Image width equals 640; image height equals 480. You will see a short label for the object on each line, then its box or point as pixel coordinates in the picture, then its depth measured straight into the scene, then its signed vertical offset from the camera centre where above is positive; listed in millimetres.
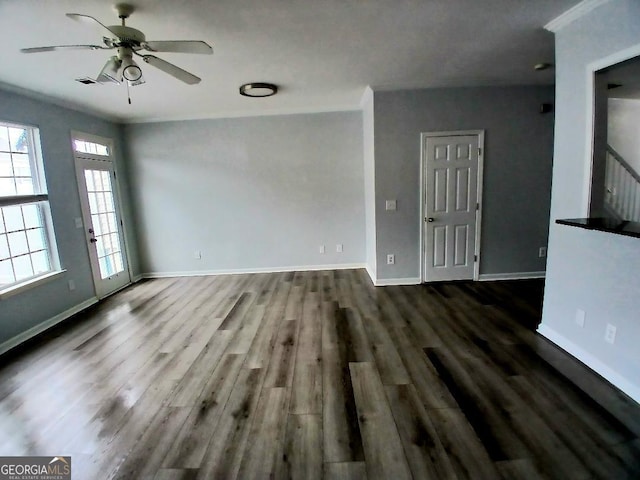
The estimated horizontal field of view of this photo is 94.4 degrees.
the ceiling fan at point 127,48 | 1839 +1015
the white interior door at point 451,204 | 3969 -177
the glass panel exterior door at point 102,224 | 4107 -233
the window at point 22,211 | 3068 +9
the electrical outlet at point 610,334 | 2072 -1056
